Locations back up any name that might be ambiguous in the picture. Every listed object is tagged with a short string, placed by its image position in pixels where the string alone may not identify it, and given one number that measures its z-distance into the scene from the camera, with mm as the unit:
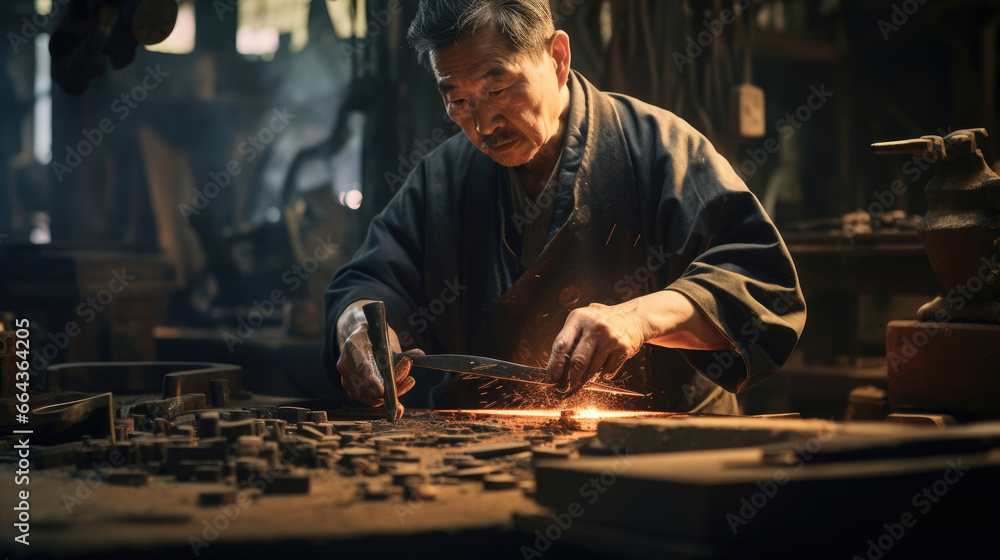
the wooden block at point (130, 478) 1532
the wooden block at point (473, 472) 1534
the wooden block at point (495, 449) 1679
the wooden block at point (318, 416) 2080
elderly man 2109
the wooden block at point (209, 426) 1736
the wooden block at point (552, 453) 1651
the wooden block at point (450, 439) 1866
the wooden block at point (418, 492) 1399
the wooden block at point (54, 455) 1687
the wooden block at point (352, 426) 2051
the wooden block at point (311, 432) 1886
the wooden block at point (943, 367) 2270
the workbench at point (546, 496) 1205
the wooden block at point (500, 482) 1468
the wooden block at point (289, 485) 1449
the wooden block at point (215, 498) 1357
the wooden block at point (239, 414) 2155
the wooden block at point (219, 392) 2510
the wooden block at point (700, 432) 1540
